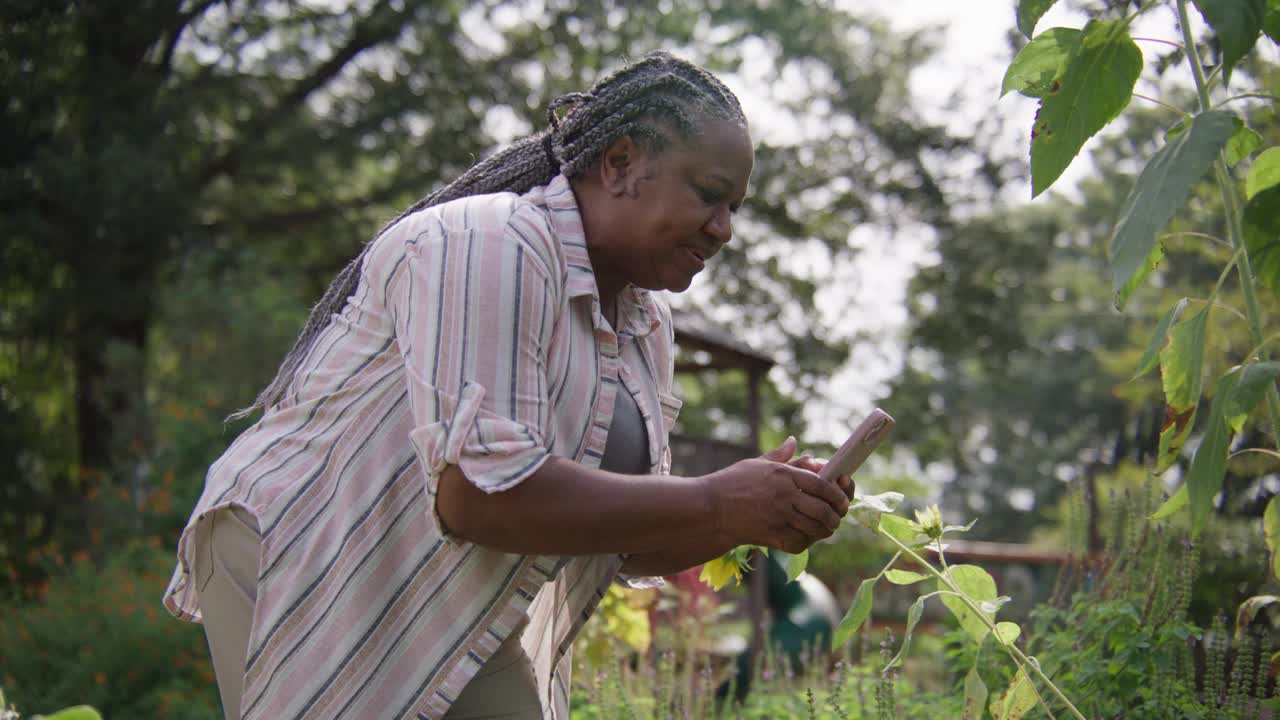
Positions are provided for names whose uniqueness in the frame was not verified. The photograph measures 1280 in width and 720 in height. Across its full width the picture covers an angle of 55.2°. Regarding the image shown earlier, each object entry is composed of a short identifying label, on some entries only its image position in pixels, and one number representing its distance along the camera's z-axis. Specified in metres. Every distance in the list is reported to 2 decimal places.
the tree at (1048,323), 12.10
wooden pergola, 7.22
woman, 1.51
